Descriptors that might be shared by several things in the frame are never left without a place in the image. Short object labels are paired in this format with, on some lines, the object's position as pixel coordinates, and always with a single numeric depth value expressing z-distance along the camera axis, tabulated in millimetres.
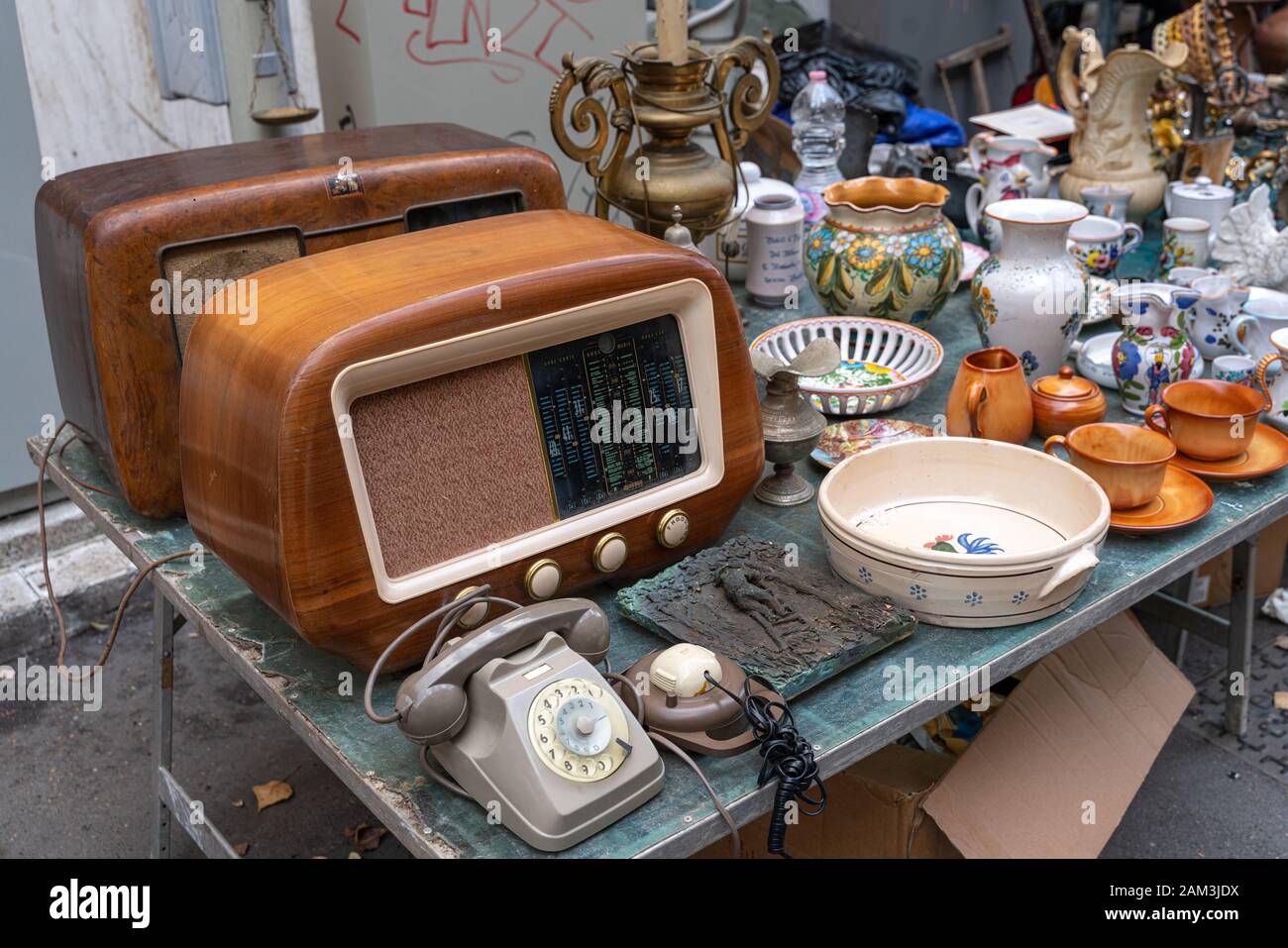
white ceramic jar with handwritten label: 2076
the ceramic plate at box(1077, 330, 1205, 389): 1821
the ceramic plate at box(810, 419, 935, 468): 1635
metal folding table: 1065
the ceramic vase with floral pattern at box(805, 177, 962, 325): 1863
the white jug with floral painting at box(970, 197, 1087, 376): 1743
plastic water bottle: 2311
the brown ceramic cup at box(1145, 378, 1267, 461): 1546
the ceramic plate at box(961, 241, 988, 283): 2201
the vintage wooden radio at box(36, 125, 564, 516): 1363
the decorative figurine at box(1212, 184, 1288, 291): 2033
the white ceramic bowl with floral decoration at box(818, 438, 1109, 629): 1260
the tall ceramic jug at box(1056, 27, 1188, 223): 2365
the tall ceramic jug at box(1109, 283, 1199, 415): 1695
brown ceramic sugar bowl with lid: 1623
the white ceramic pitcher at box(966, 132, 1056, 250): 2295
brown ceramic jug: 1565
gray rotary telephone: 1021
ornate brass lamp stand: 1772
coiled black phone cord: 1084
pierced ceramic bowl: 1716
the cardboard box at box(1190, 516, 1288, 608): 2471
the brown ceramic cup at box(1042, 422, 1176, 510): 1436
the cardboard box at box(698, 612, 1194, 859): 1551
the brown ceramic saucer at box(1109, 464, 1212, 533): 1440
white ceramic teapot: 2240
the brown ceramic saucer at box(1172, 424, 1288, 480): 1552
